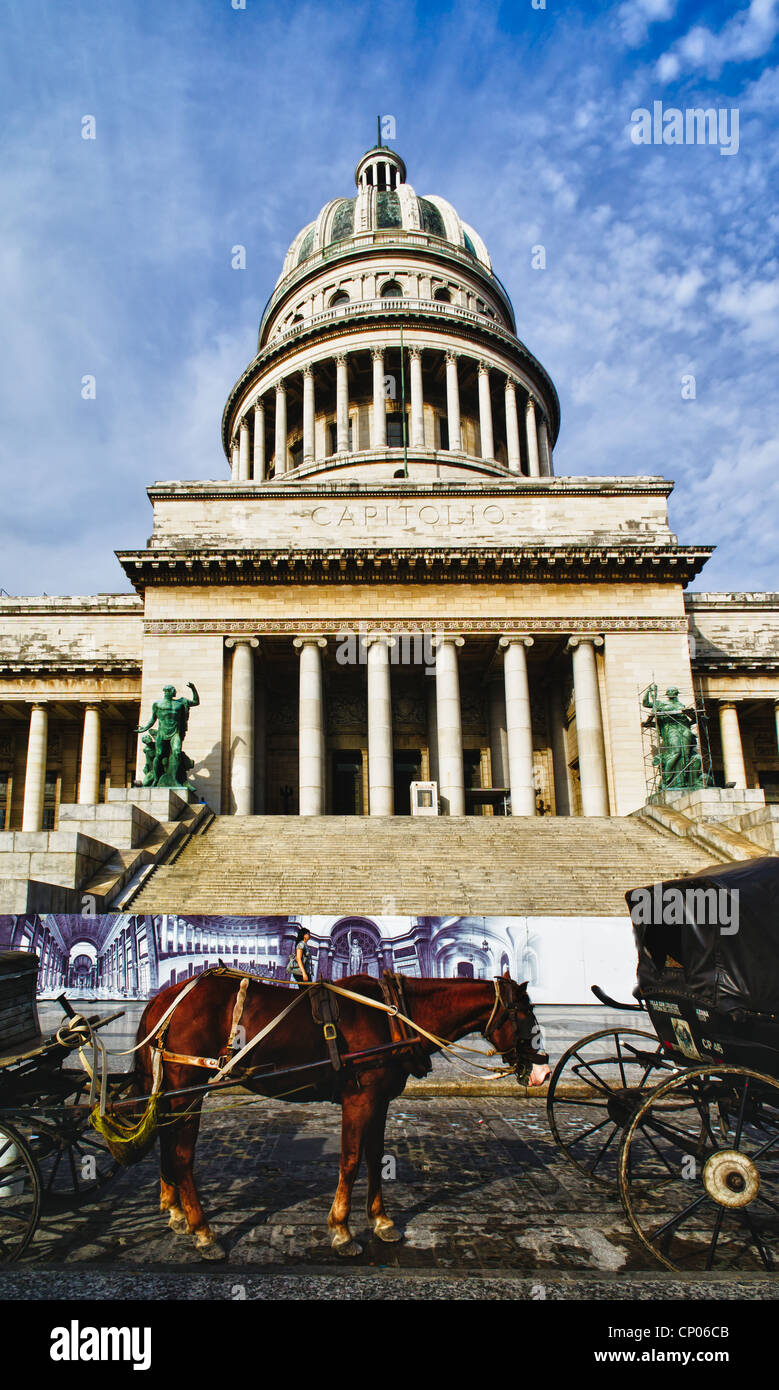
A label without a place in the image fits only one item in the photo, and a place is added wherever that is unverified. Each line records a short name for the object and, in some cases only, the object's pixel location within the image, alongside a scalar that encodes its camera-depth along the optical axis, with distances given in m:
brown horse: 5.82
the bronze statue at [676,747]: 28.20
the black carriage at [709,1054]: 5.67
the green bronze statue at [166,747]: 27.44
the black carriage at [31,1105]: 5.69
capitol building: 32.56
